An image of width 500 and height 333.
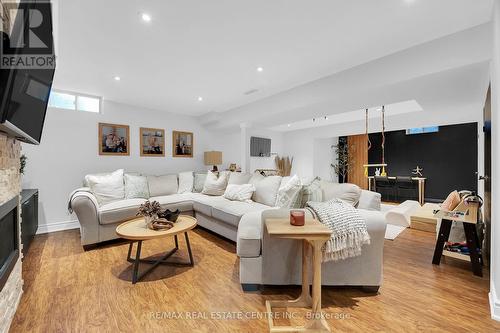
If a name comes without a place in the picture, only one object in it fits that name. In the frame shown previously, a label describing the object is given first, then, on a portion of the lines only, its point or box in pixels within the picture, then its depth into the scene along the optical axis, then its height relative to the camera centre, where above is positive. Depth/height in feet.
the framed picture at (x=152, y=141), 15.65 +1.81
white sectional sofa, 6.40 -2.47
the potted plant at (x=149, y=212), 7.92 -1.68
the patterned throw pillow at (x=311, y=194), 7.88 -1.02
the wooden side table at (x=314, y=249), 4.82 -1.91
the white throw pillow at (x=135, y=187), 12.83 -1.24
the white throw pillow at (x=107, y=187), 11.50 -1.14
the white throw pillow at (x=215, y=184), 13.91 -1.16
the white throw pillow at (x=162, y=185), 14.04 -1.26
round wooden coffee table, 7.08 -2.24
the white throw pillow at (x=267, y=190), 11.02 -1.25
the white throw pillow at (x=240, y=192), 11.68 -1.44
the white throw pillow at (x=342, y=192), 7.43 -0.93
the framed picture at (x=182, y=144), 17.19 +1.80
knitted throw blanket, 5.78 -1.81
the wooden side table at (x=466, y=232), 7.42 -2.38
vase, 7.88 -1.92
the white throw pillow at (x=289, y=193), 7.90 -1.09
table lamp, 17.51 +0.64
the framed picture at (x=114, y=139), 13.96 +1.75
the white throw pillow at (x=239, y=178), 13.21 -0.74
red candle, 5.29 -1.27
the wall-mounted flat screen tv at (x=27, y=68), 3.34 +1.81
